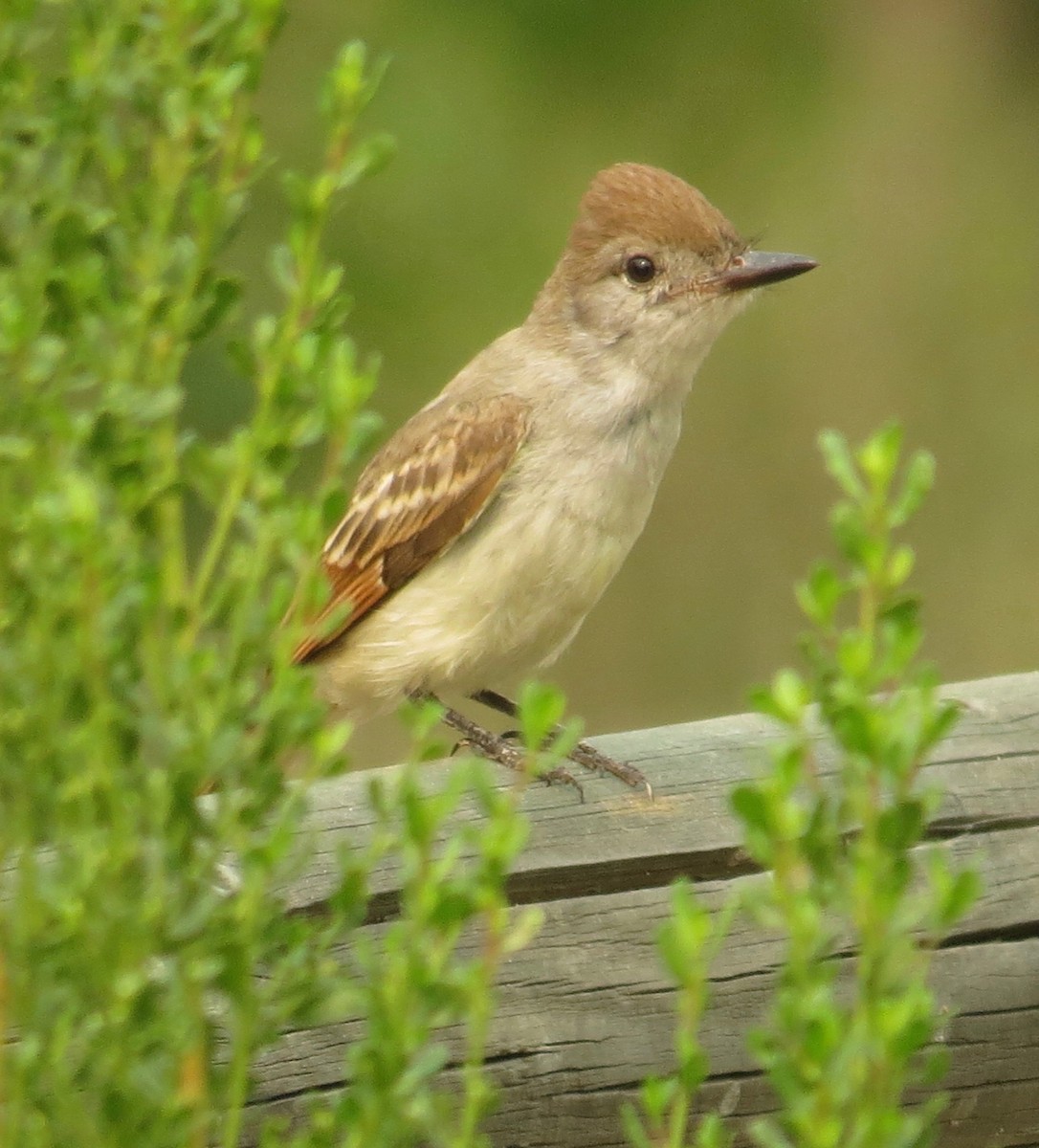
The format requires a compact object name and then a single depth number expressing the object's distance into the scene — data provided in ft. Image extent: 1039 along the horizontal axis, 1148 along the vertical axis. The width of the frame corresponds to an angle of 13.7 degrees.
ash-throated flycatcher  25.08
